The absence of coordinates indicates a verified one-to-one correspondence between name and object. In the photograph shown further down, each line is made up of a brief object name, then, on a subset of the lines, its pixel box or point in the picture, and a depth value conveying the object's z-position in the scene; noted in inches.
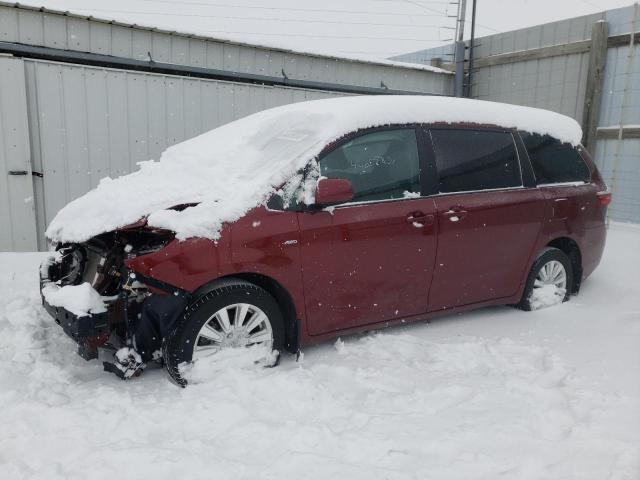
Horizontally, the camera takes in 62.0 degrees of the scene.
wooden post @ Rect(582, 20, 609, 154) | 315.3
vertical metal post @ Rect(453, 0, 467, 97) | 389.1
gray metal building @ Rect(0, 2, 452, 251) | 226.2
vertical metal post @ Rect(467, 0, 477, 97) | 393.4
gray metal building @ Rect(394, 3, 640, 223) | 308.5
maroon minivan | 118.1
